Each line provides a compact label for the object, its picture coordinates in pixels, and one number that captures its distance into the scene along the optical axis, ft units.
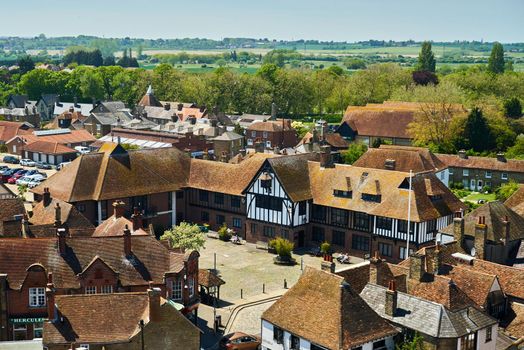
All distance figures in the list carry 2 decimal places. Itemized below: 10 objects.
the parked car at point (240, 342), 140.76
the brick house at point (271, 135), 399.85
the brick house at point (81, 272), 136.15
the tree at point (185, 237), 190.49
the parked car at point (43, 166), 342.03
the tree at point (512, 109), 401.08
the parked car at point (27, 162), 348.38
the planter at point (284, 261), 205.26
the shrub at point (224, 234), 228.43
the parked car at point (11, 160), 356.71
